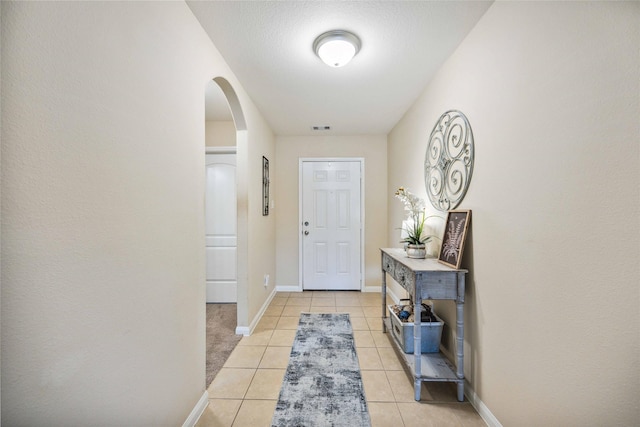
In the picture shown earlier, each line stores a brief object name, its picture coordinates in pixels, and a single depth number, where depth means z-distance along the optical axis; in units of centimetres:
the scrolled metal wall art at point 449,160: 171
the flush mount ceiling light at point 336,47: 165
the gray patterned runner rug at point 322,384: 153
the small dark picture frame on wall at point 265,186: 323
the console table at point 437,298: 163
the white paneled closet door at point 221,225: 341
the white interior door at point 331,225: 395
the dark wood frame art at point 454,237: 167
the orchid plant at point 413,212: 224
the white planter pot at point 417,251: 206
